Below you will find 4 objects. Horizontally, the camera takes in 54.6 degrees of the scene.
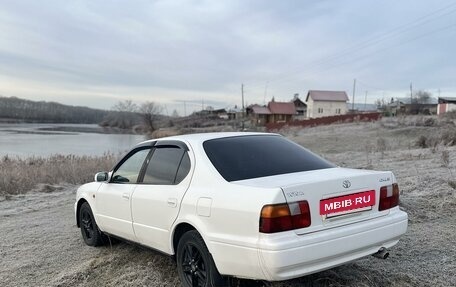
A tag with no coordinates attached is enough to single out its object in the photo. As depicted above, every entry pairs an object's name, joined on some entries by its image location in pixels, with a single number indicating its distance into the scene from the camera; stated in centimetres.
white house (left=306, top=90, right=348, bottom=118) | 9625
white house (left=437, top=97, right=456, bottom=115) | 6803
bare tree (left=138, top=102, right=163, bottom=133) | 9042
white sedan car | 321
